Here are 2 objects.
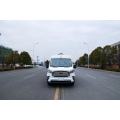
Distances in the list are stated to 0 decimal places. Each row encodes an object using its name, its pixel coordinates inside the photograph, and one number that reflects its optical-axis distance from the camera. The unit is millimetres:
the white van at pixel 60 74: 7534
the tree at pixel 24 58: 39916
